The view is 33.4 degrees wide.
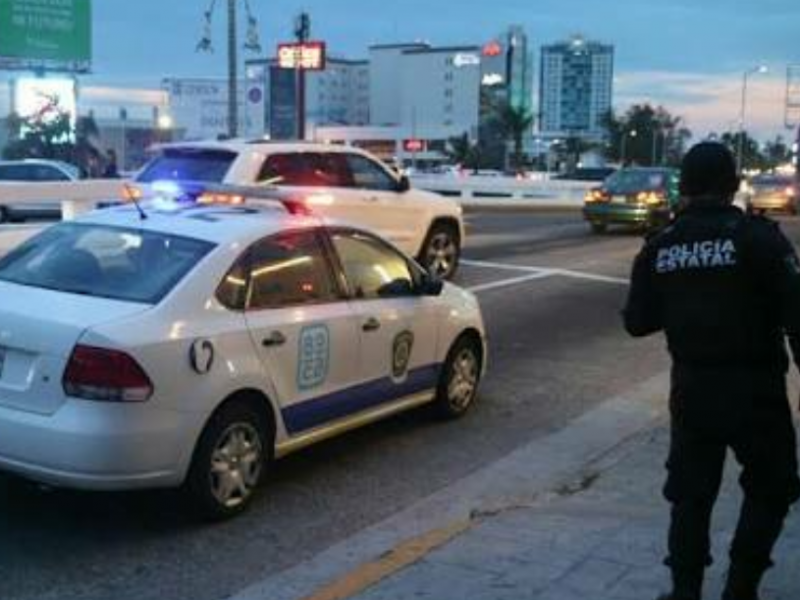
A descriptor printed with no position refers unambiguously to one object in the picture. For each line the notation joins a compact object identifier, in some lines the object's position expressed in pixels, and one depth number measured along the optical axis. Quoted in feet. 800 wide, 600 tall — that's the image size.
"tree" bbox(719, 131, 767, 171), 384.70
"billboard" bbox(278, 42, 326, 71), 177.47
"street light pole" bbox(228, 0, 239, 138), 103.66
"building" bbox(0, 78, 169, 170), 332.39
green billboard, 163.53
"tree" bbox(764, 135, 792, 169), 431.39
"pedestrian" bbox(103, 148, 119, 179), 103.97
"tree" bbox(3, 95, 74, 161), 247.09
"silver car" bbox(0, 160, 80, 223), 99.91
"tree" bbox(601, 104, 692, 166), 396.37
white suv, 45.27
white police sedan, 18.86
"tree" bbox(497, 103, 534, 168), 411.54
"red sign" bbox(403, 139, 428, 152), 483.51
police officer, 14.07
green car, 83.10
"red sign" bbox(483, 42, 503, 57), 535.19
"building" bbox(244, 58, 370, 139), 580.71
